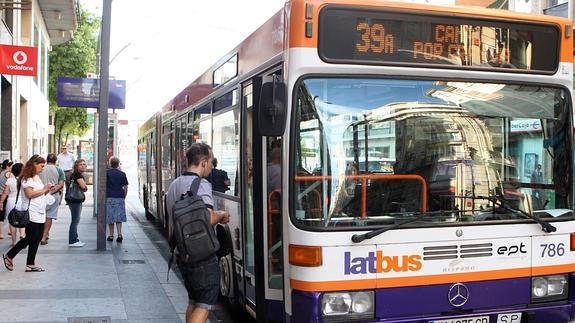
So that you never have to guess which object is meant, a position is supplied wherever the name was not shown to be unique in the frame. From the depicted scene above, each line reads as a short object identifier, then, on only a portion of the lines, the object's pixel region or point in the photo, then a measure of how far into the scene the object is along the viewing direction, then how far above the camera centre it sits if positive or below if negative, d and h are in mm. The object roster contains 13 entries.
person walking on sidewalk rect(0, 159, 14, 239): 11750 -485
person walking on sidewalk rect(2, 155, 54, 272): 8500 -774
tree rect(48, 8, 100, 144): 37969 +6046
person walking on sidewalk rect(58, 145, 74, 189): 20597 -337
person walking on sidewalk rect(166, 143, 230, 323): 4652 -855
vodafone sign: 13773 +2048
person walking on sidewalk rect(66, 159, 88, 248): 11672 -1047
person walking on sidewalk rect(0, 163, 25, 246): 9938 -698
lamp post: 11120 +555
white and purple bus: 4309 -96
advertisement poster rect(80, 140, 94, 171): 38053 +7
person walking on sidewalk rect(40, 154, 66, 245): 11281 -591
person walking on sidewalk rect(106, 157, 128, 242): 12219 -856
